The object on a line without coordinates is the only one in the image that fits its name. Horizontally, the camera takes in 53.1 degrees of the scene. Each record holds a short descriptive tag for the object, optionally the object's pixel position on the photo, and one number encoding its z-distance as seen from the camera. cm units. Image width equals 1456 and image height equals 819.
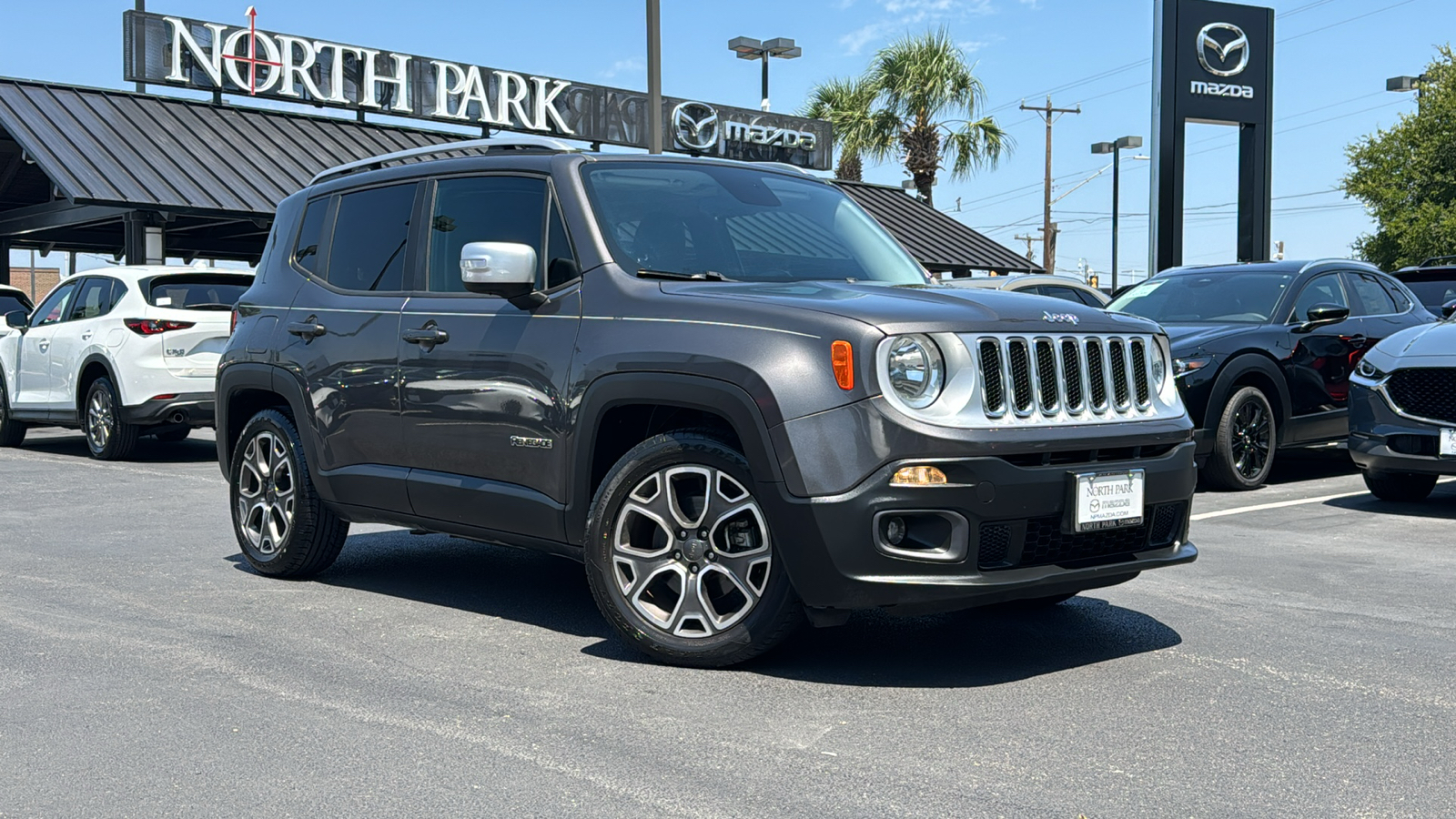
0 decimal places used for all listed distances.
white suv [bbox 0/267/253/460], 1284
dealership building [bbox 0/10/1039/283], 2047
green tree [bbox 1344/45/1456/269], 4556
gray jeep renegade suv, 452
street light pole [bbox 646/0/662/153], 1886
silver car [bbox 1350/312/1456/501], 897
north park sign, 2330
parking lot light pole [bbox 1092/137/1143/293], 4814
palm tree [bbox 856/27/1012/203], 3644
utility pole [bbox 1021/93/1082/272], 5184
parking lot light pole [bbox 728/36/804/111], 2666
